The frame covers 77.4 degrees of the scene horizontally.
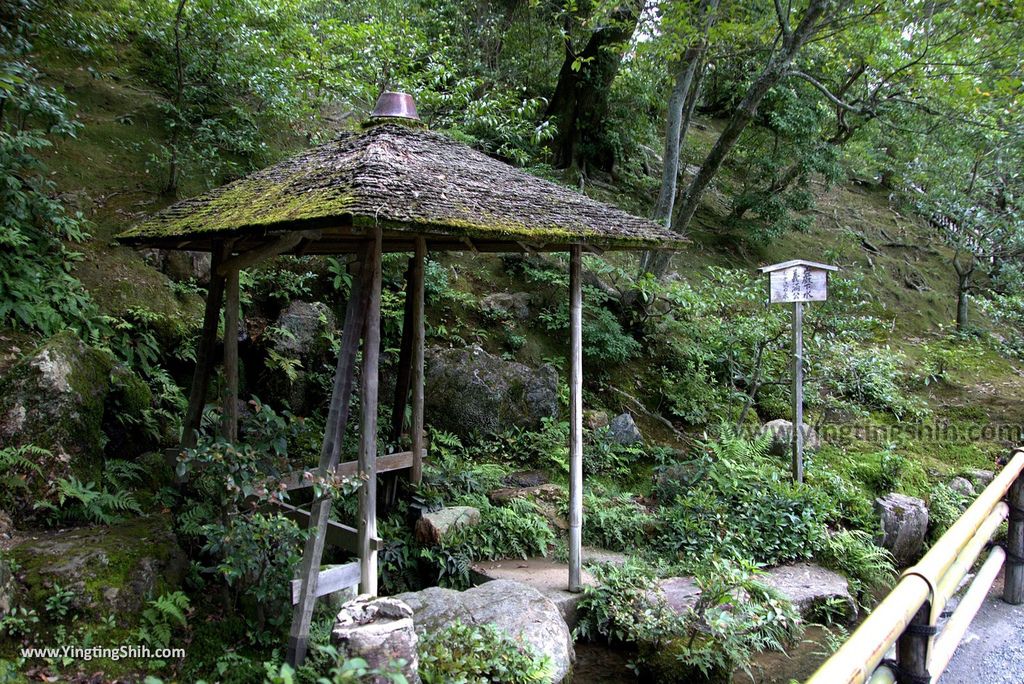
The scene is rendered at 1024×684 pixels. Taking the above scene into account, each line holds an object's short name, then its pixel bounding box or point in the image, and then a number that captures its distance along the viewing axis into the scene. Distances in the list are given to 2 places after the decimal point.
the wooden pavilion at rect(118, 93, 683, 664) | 4.45
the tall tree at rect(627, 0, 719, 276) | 10.98
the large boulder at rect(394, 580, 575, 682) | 4.69
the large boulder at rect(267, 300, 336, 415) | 8.03
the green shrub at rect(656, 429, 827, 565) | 6.74
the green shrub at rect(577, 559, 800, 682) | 4.77
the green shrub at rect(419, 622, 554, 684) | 4.07
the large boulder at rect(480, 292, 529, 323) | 10.78
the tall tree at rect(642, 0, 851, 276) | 9.26
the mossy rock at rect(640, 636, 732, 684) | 4.70
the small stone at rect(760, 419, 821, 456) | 9.20
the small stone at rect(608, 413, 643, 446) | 9.36
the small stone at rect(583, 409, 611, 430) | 9.44
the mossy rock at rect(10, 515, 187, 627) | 4.64
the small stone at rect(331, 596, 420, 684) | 3.44
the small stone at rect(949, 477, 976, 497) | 8.89
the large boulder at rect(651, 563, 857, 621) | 5.68
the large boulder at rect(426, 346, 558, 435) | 8.73
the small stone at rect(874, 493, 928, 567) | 7.46
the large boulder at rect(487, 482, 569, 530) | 7.37
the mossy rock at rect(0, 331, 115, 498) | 5.53
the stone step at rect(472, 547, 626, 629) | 5.64
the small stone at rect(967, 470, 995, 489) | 9.16
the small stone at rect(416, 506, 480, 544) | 6.51
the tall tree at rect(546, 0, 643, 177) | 13.57
